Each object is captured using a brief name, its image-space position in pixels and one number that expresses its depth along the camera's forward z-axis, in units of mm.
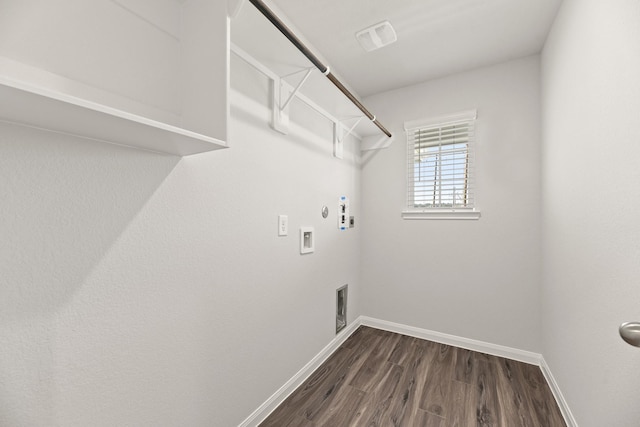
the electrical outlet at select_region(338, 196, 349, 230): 2381
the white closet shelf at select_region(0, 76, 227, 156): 511
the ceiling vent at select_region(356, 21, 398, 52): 1733
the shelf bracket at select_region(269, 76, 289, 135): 1556
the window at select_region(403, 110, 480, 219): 2342
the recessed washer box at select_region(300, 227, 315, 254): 1840
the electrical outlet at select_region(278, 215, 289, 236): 1634
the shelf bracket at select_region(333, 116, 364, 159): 2297
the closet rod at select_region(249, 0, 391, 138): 1014
